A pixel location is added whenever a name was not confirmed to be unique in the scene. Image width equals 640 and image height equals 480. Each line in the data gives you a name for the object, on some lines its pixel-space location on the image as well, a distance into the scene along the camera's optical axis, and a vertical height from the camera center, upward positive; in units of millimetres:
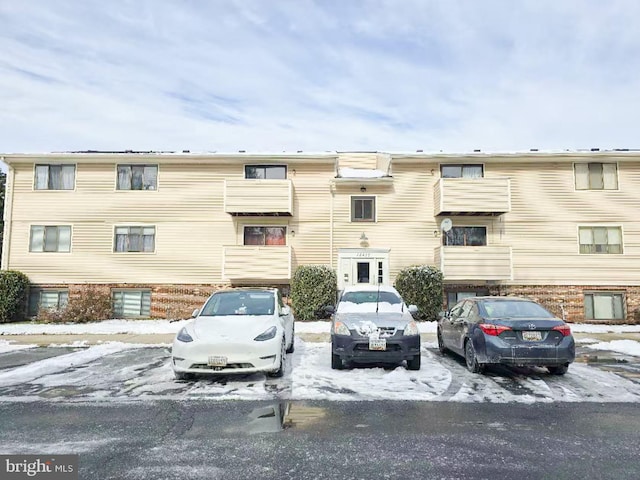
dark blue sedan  7520 -1170
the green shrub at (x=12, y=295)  17938 -1009
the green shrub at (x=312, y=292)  17438 -828
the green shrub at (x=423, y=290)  17500 -744
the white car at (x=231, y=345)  7117 -1226
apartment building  19578 +2306
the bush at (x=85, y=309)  17875 -1626
